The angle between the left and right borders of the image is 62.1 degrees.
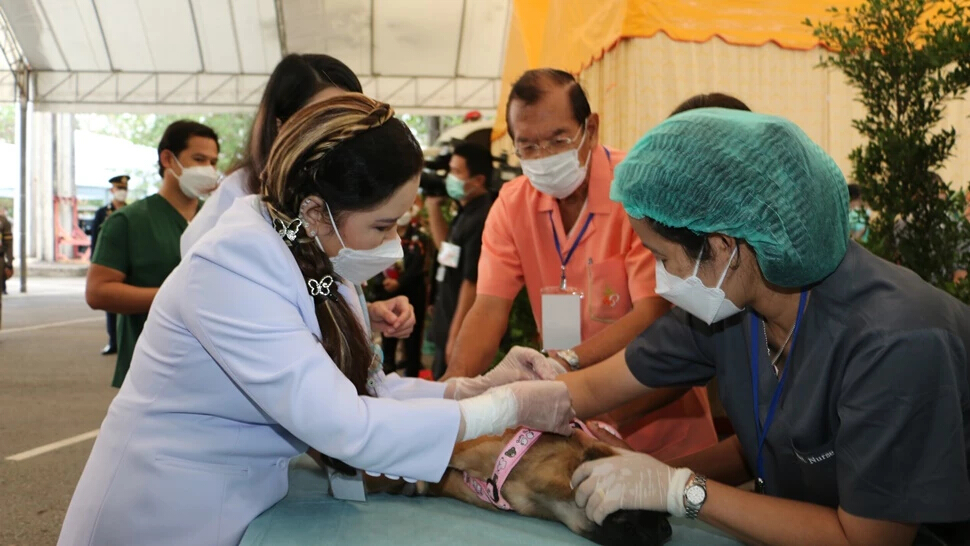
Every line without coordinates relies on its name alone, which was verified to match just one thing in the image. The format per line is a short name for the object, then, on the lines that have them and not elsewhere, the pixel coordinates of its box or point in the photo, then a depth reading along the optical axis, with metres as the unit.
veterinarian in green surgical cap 1.25
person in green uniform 3.08
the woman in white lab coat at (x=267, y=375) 1.30
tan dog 1.46
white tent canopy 9.46
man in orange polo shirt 2.44
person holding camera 4.45
